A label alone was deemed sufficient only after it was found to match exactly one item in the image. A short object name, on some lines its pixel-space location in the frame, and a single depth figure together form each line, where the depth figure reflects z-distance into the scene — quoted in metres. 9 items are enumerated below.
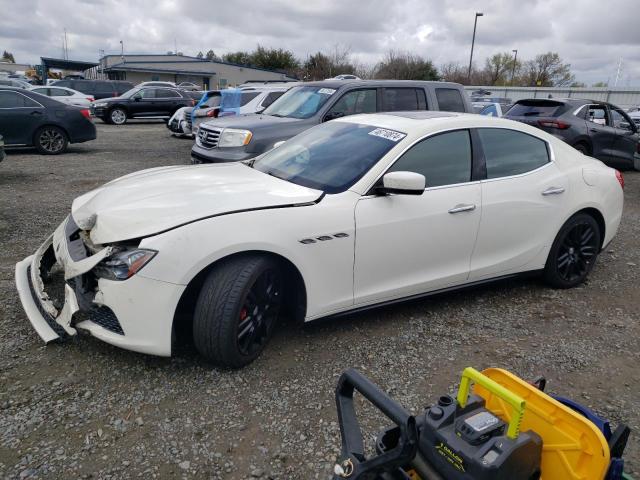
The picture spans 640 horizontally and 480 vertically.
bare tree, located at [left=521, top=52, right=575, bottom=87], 58.94
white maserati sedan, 2.72
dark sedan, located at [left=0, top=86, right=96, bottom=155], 10.30
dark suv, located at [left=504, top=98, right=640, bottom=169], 10.17
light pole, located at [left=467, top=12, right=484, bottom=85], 34.09
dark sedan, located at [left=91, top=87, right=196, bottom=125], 19.84
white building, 51.56
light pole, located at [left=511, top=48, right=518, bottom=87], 60.31
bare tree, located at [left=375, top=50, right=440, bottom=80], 42.22
